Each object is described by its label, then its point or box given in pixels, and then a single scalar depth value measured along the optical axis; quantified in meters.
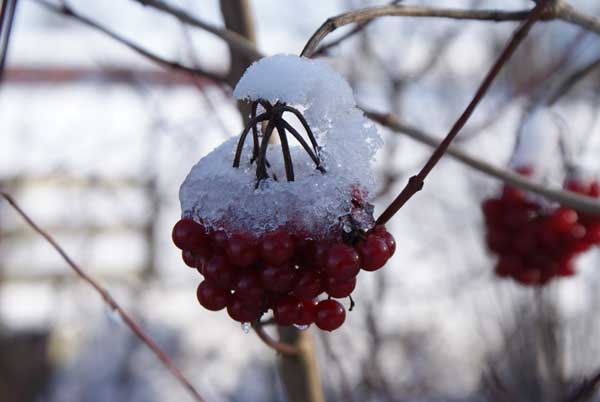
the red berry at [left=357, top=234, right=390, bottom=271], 0.48
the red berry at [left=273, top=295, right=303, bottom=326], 0.48
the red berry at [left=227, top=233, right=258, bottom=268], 0.47
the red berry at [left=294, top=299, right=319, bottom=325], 0.49
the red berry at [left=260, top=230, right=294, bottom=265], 0.47
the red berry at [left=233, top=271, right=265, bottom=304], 0.48
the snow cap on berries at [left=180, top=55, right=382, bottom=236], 0.48
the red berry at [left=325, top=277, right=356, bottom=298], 0.47
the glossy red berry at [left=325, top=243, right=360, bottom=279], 0.47
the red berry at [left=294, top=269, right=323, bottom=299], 0.48
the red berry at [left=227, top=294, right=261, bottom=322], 0.48
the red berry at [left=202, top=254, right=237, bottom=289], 0.48
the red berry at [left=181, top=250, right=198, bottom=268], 0.49
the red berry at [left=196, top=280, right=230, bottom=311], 0.48
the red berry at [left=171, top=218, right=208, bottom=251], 0.48
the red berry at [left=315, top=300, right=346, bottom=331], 0.49
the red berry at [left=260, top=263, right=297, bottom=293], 0.47
